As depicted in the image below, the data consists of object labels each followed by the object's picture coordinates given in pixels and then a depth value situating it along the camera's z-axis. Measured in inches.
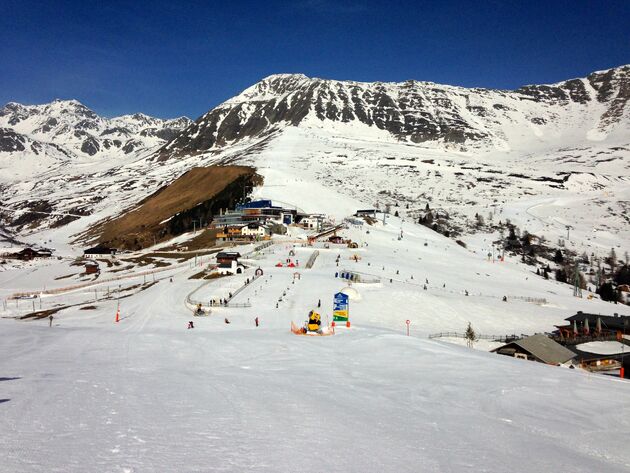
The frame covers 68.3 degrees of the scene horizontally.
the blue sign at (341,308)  1453.0
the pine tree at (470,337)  1547.7
